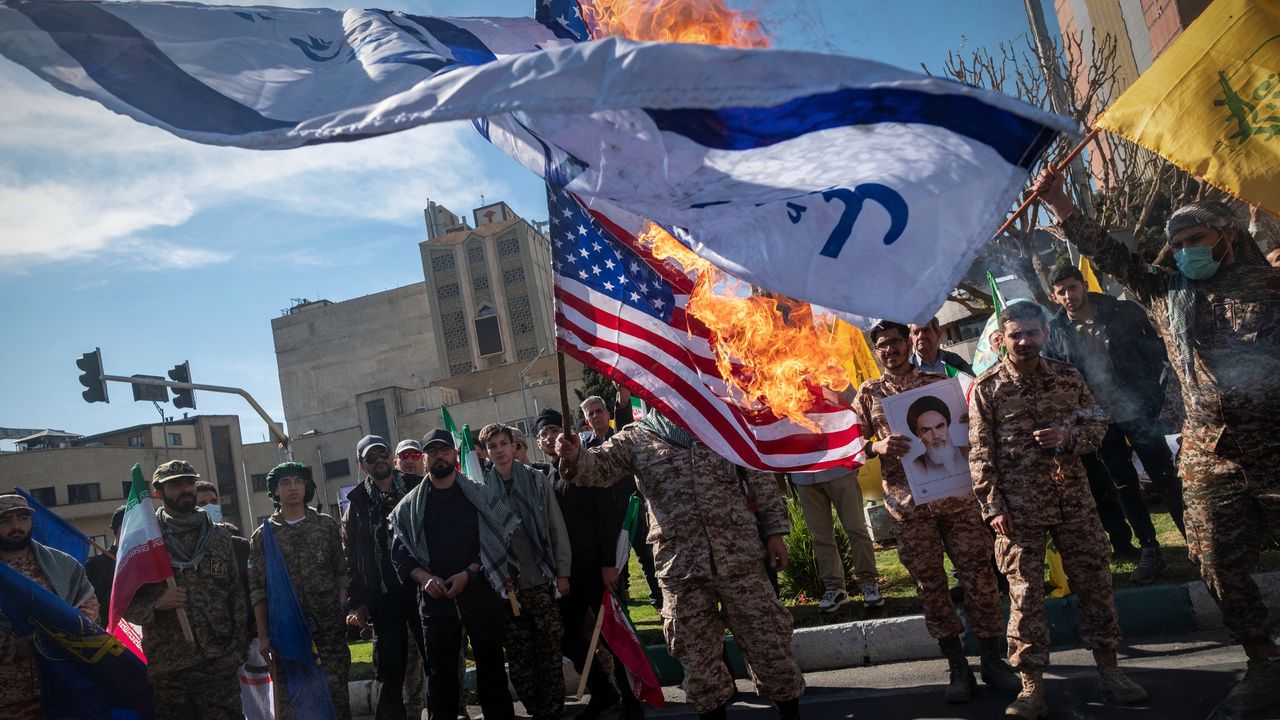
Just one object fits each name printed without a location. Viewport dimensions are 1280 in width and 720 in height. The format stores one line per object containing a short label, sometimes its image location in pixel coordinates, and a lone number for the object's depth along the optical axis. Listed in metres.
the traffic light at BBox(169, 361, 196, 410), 20.57
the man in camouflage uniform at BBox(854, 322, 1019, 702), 5.39
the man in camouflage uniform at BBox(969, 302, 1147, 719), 4.81
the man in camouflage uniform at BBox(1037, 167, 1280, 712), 4.48
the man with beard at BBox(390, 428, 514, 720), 6.37
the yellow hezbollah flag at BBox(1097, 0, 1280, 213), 4.76
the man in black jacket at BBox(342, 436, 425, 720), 6.96
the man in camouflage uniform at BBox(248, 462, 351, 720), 6.88
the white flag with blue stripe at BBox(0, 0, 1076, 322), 2.62
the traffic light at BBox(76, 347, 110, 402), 18.05
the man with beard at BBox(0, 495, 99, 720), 5.79
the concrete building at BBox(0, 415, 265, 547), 54.62
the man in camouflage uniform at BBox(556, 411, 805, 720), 4.98
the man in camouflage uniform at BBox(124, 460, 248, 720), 6.24
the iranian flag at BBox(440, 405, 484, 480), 7.50
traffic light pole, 18.27
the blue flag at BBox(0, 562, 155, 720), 5.84
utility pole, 14.66
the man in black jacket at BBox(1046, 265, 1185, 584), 6.97
